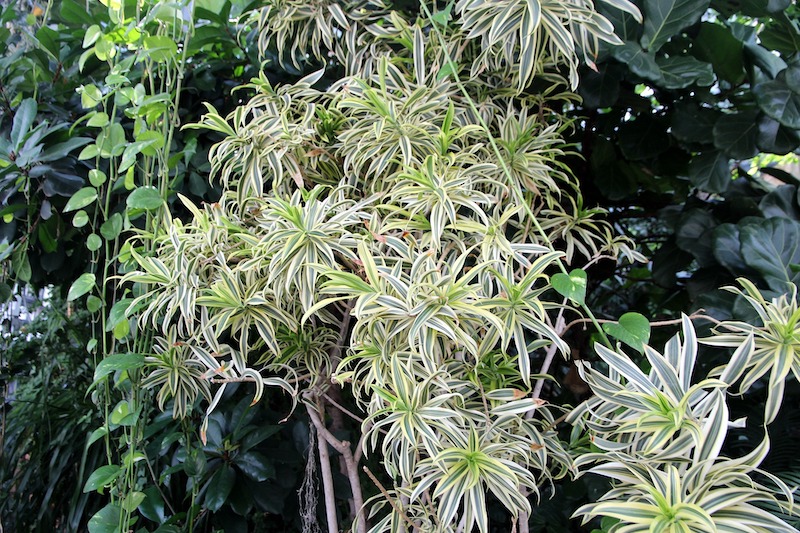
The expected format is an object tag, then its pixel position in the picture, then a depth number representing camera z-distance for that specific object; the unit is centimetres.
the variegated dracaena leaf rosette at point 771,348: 77
